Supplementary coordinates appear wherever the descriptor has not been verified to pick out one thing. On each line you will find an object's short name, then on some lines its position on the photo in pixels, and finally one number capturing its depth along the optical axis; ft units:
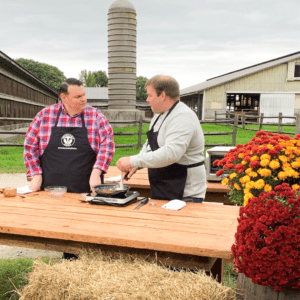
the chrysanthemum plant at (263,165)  11.38
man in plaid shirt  12.13
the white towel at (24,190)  11.85
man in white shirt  10.37
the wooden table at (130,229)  7.25
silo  68.64
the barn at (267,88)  97.86
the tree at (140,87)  288.24
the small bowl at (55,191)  11.16
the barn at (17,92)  54.29
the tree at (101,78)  313.32
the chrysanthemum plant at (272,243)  5.99
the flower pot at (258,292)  6.19
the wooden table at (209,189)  15.89
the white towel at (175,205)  9.62
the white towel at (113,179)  14.67
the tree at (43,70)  253.03
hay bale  5.49
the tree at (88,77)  281.74
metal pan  10.05
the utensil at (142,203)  9.82
